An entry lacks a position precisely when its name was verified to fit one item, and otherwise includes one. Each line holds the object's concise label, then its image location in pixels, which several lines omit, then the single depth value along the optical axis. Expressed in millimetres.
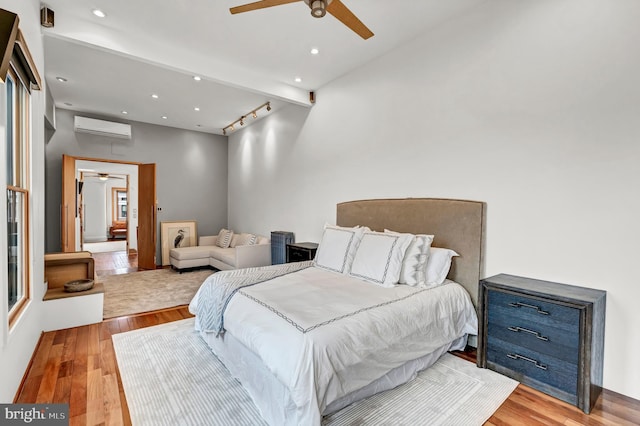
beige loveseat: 5266
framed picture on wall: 6602
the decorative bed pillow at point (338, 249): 3086
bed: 1651
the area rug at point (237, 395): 1854
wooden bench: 3152
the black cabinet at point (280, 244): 4949
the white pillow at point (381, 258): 2701
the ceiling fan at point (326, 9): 2020
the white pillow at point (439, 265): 2773
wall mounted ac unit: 5633
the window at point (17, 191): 2041
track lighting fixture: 5381
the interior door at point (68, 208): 5430
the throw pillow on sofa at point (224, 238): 6543
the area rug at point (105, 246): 9341
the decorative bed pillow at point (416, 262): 2707
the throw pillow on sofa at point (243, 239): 5820
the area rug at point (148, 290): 3917
